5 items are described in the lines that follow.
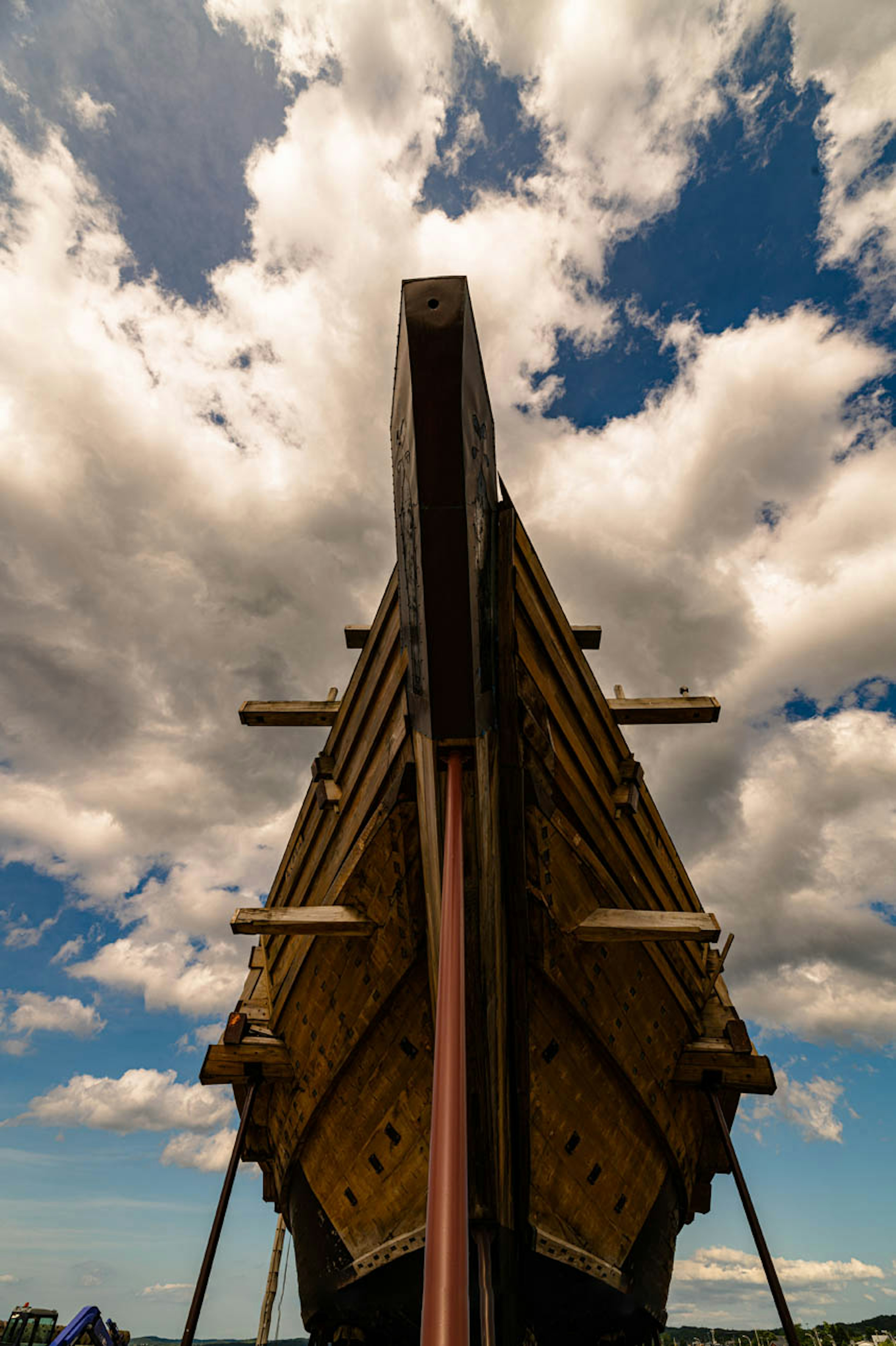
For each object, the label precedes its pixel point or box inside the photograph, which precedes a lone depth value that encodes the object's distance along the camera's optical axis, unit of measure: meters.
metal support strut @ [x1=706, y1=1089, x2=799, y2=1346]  4.01
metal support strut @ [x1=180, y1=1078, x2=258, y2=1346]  4.62
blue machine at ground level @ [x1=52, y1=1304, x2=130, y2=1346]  13.09
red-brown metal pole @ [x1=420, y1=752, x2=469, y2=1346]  1.32
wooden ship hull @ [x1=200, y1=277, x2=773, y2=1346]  3.41
